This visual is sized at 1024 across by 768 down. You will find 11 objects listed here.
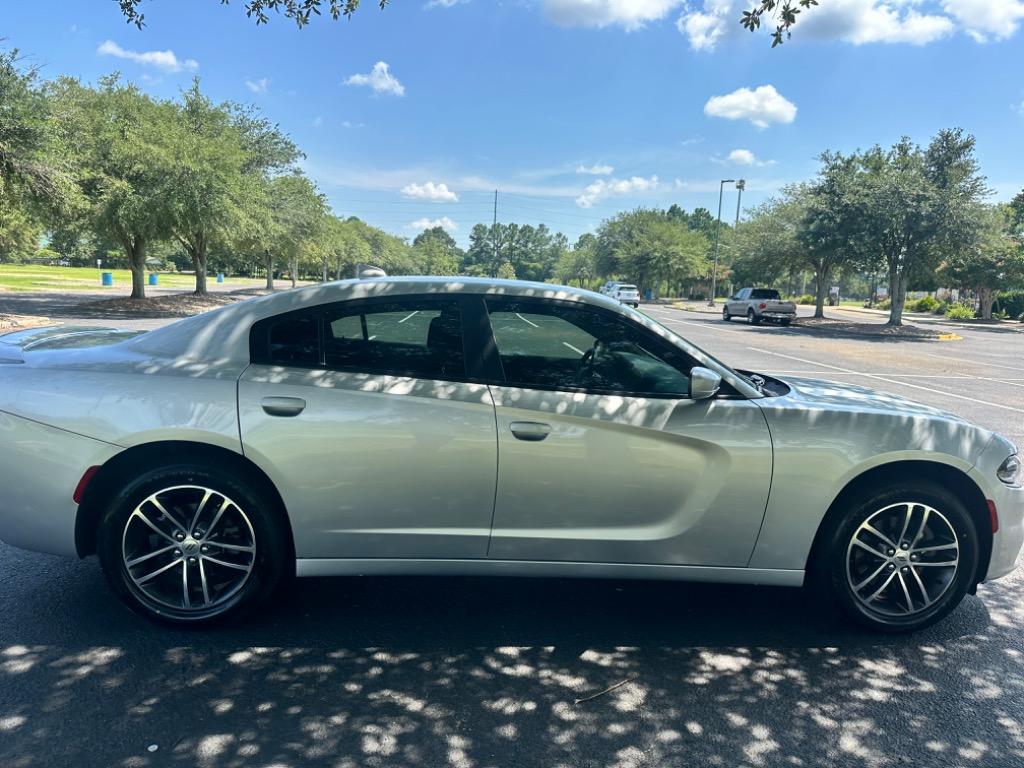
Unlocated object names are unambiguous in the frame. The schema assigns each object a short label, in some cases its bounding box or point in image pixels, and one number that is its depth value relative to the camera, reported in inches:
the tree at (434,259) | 5418.3
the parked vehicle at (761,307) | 1333.7
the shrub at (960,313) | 1748.3
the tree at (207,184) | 884.0
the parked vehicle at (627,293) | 2029.0
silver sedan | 117.9
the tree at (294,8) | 256.2
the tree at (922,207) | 1016.9
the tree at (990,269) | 1081.4
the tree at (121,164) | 855.1
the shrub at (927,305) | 2023.4
